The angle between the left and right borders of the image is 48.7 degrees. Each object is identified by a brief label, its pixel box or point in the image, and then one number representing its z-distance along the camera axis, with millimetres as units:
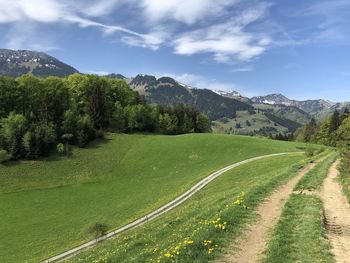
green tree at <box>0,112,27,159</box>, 96875
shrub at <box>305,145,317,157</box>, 77938
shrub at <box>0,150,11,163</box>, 92788
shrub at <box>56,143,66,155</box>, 100731
